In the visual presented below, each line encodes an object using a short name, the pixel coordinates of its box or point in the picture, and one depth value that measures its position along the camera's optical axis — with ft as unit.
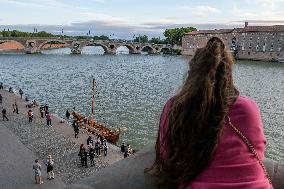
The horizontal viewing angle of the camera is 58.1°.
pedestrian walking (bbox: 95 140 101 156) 34.99
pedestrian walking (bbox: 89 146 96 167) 31.93
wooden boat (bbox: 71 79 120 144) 41.93
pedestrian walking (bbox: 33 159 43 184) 27.15
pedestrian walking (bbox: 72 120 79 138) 41.89
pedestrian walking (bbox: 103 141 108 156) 35.01
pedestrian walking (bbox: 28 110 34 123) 49.33
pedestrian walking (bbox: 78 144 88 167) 31.50
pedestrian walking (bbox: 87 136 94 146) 36.32
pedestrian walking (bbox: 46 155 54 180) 27.94
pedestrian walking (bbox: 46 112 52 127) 47.22
